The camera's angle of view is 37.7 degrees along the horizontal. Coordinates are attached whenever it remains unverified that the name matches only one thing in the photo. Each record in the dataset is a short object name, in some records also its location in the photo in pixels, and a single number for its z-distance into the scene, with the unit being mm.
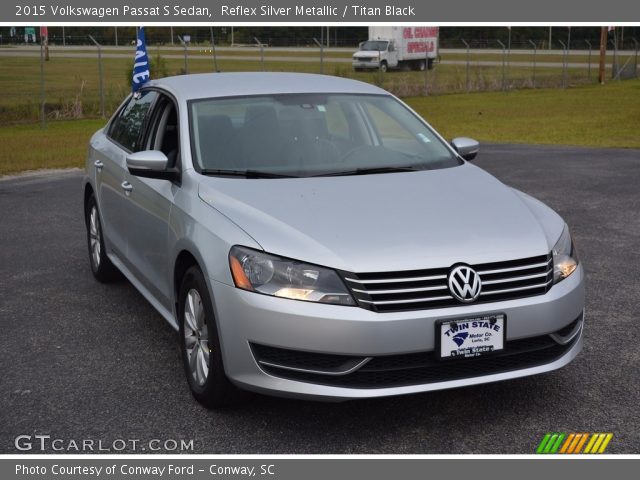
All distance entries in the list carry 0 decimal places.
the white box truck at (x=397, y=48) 48438
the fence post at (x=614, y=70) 47125
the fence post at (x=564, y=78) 39847
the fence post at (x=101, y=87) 23212
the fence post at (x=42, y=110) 21188
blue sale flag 16938
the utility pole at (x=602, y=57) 42544
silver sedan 4012
